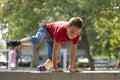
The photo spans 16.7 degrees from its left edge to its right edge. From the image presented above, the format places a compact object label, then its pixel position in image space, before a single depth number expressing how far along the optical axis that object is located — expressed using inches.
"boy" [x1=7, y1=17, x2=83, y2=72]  276.8
